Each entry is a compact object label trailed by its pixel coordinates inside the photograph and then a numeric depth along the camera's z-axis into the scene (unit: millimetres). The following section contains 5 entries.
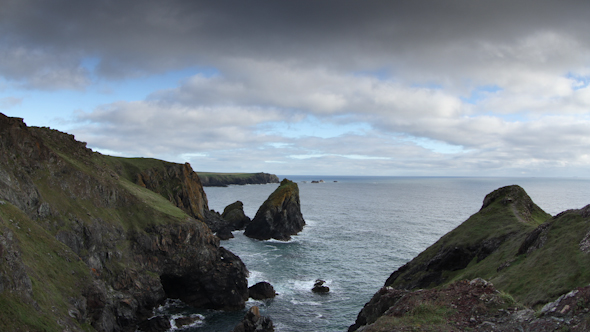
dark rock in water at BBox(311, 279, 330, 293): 54875
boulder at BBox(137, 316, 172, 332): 40969
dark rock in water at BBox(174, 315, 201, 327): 43041
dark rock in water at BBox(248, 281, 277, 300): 52562
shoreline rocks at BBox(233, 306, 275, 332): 39281
